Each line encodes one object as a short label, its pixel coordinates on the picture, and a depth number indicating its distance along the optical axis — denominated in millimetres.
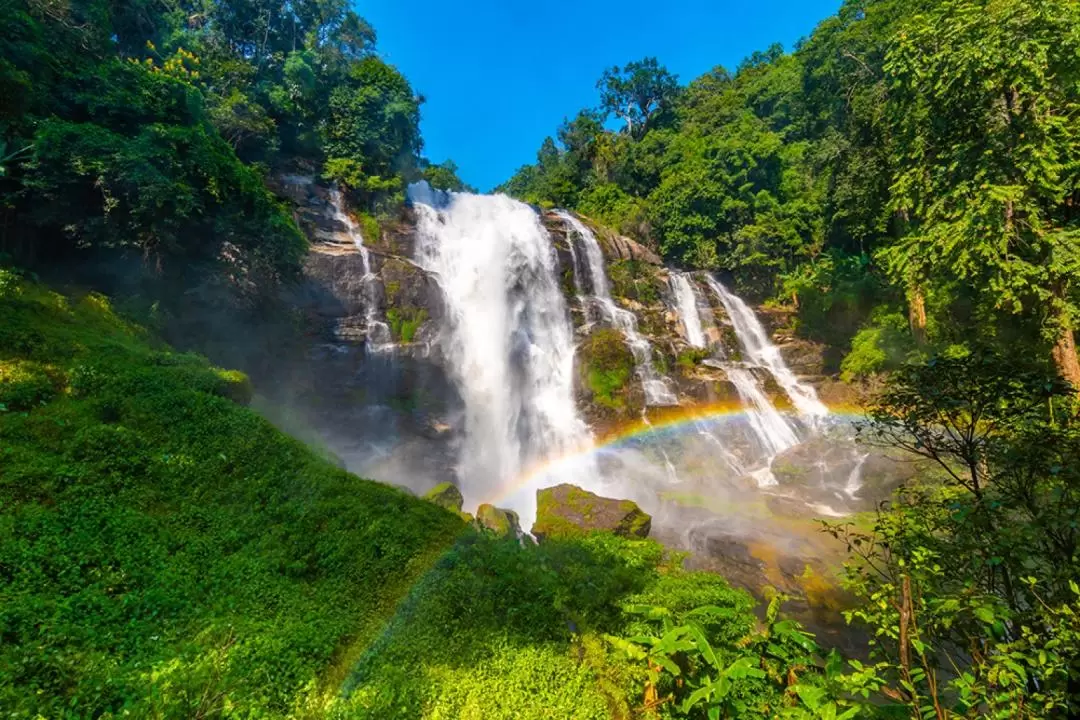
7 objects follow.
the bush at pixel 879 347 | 18516
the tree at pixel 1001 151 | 8328
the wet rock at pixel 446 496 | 12000
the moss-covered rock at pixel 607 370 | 19922
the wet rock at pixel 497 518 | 10809
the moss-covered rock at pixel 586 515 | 11477
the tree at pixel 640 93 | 44625
